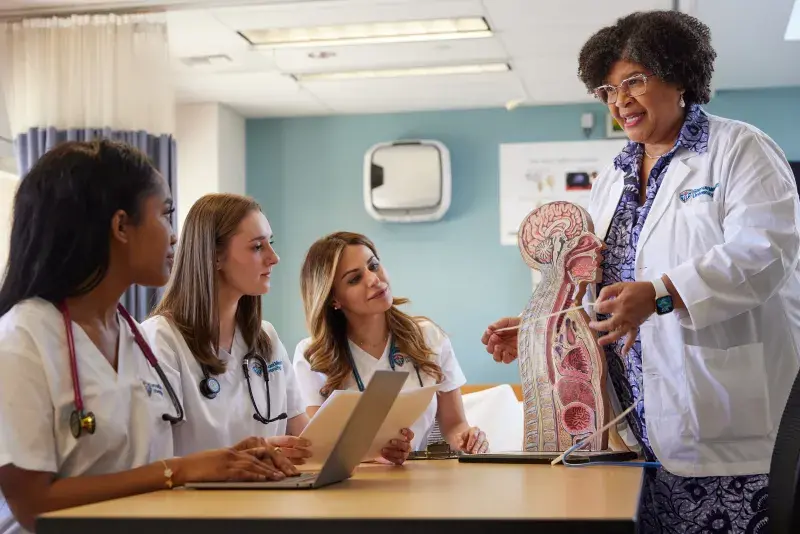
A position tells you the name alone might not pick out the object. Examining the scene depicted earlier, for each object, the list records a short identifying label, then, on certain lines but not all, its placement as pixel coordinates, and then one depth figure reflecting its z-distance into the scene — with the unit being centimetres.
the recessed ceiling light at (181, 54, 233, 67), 491
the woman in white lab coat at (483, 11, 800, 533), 172
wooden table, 107
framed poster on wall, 592
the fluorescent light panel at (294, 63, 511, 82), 521
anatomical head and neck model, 185
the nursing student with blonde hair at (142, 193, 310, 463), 222
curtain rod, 410
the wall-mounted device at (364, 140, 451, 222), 596
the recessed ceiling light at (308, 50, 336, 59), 486
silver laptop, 145
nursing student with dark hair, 149
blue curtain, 416
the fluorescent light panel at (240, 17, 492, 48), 455
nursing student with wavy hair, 283
